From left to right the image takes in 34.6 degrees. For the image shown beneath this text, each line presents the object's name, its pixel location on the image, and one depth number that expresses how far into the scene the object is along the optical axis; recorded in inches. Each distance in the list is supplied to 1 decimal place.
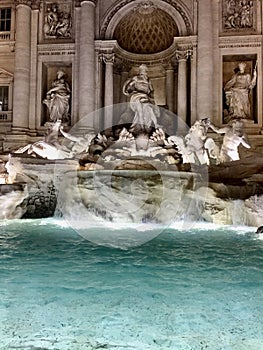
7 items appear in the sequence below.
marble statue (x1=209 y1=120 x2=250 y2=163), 545.6
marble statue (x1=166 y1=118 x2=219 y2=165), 545.0
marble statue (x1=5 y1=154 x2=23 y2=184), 505.1
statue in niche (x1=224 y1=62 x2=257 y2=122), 738.8
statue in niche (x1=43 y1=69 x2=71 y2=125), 778.8
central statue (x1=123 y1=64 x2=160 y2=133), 679.7
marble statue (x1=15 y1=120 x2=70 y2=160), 581.9
